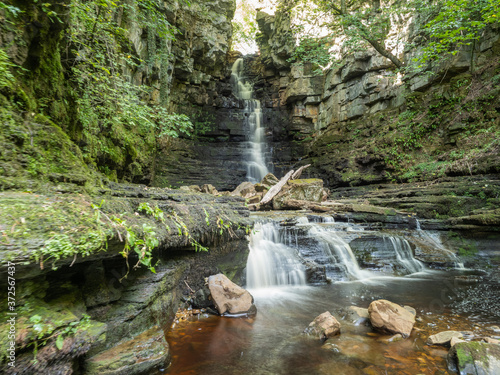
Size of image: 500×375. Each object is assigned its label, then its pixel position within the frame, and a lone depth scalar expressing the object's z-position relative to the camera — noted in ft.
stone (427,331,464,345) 9.32
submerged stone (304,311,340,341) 10.11
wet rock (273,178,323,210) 36.78
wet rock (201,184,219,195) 41.34
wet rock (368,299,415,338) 10.24
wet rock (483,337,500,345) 9.25
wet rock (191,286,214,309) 12.46
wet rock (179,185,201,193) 42.88
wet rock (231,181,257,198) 42.42
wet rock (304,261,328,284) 18.48
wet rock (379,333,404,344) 9.71
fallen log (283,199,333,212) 31.74
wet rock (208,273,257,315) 12.19
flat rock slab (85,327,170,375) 6.66
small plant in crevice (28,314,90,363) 5.24
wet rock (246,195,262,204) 37.73
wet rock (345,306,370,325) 11.51
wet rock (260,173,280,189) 42.14
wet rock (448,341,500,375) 7.27
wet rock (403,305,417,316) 12.14
